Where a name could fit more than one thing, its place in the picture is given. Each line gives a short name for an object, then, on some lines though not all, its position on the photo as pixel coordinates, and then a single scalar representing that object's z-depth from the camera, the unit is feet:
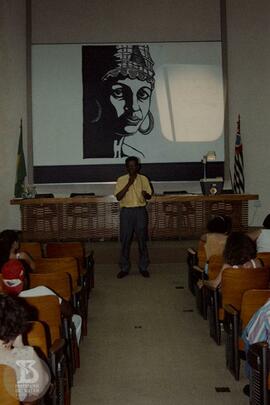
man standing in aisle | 26.61
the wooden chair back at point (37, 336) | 10.39
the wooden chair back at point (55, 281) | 15.49
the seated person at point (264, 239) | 20.52
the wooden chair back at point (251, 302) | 12.23
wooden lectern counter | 36.32
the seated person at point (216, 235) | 19.93
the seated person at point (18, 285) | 13.16
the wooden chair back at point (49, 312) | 12.51
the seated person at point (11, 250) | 17.48
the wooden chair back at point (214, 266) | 17.56
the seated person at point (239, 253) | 15.83
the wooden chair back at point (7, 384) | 7.29
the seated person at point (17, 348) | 8.32
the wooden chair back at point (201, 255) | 20.48
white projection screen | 41.83
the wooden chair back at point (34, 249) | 22.16
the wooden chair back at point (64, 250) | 21.86
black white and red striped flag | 41.27
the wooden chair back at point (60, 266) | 17.78
